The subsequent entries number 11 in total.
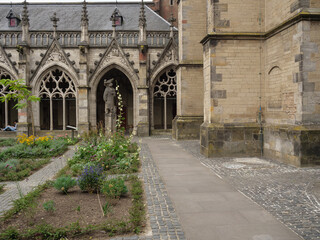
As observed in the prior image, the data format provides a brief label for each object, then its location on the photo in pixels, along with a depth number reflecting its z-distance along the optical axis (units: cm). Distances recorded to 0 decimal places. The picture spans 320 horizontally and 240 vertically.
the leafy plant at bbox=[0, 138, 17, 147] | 1304
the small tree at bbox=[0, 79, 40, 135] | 1007
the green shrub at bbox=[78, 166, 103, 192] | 484
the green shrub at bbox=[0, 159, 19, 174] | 688
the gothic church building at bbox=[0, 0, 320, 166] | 730
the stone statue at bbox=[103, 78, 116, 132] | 1245
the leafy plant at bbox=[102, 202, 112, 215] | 371
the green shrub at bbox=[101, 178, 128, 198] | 431
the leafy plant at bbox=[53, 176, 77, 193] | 477
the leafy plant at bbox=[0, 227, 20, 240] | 310
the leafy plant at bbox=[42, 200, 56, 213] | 372
